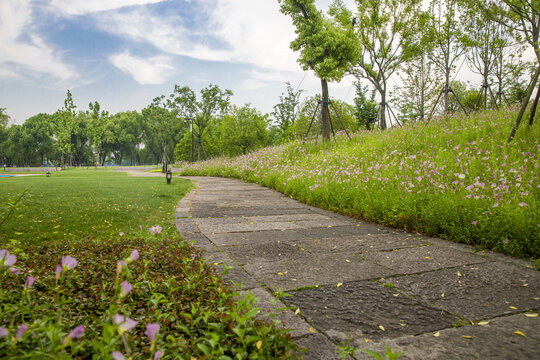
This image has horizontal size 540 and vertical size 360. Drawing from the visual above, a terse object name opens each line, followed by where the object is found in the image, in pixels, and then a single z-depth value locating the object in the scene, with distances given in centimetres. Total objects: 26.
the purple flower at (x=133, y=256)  105
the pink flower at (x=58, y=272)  98
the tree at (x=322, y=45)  1151
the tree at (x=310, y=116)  3259
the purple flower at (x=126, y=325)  78
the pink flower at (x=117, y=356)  77
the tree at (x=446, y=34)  1533
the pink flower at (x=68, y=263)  102
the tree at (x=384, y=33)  1794
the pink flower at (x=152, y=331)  78
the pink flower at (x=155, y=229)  226
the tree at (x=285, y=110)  4000
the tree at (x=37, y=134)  5072
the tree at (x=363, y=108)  3020
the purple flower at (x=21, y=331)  87
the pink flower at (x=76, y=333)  76
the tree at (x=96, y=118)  3838
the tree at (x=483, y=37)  1391
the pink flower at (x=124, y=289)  91
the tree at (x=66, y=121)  3247
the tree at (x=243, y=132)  2870
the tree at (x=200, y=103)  2862
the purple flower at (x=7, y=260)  104
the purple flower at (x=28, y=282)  102
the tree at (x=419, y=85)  2437
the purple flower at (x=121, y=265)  97
